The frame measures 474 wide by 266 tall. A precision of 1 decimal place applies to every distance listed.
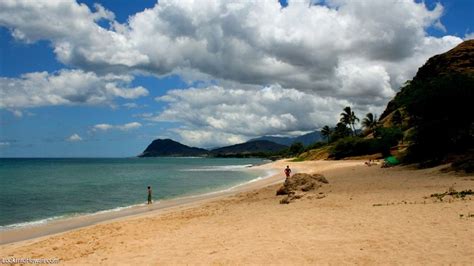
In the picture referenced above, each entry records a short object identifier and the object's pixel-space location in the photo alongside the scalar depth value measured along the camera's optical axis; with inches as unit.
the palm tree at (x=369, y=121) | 4532.5
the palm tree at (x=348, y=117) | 5012.3
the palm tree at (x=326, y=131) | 5989.2
